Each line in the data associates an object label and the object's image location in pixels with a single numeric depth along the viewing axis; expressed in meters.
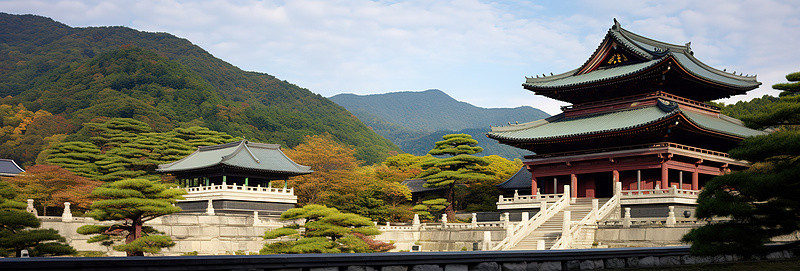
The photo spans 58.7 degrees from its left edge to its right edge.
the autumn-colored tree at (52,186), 52.34
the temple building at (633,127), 44.47
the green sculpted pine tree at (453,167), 57.25
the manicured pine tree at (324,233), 38.09
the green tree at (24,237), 30.53
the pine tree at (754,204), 19.27
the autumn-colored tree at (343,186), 56.09
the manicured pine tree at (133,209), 37.09
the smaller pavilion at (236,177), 55.75
